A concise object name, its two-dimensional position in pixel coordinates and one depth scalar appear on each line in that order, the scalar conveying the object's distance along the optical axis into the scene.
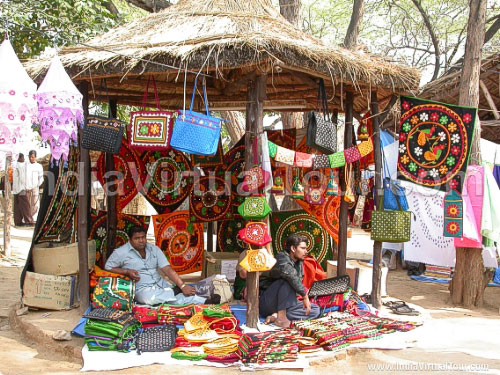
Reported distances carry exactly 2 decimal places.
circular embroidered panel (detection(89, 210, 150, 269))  6.62
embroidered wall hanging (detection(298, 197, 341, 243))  6.96
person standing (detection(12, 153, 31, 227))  11.92
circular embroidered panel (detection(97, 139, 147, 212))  6.81
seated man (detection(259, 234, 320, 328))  5.04
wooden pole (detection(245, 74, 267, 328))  4.91
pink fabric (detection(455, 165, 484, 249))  6.43
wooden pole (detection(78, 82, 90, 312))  5.46
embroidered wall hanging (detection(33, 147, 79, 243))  5.85
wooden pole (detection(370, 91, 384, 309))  5.97
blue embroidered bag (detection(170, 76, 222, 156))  4.76
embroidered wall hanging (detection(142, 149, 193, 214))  6.97
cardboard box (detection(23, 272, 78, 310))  5.50
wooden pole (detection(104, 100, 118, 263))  6.72
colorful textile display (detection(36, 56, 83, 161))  4.18
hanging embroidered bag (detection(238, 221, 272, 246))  4.81
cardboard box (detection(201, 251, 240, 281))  6.85
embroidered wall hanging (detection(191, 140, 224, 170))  7.18
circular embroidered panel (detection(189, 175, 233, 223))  7.14
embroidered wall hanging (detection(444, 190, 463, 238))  6.39
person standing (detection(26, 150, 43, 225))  11.95
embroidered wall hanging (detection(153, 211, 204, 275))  7.02
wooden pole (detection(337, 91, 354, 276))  6.26
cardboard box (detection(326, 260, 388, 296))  6.41
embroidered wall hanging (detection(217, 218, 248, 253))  7.46
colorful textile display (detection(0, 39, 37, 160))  3.75
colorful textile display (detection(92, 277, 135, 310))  5.02
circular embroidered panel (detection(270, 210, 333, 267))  7.21
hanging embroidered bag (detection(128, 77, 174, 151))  5.20
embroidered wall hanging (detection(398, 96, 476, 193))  5.86
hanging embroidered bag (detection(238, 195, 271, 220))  4.79
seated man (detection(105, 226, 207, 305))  5.41
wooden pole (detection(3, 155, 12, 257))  8.91
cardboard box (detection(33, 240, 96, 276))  5.70
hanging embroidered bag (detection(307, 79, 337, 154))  5.20
